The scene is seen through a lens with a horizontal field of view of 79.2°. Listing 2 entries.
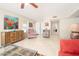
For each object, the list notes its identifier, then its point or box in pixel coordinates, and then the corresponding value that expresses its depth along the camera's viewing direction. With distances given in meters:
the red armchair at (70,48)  1.01
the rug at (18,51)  1.07
